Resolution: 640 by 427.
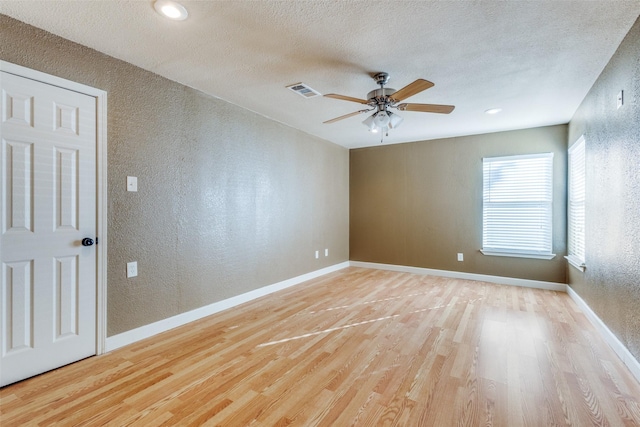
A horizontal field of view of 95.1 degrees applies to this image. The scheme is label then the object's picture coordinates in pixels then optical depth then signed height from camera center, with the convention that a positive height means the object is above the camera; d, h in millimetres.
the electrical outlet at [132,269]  2492 -496
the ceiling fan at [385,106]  2514 +958
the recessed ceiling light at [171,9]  1744 +1242
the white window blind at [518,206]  4258 +108
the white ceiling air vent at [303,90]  2883 +1245
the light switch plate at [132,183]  2502 +241
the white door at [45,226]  1896 -110
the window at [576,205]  3396 +108
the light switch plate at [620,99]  2188 +870
